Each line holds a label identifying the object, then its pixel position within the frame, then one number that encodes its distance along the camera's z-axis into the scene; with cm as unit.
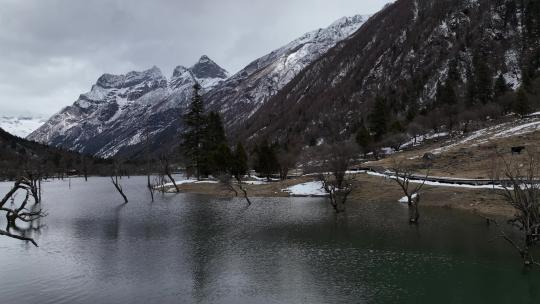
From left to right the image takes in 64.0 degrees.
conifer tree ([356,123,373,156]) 14675
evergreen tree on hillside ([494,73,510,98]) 17059
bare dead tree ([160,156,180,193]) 11950
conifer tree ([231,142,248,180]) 13125
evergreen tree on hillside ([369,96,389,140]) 15838
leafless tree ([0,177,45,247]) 2267
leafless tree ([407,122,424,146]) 14912
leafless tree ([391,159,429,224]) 5811
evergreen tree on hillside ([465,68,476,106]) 17212
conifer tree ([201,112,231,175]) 12962
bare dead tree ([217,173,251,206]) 9531
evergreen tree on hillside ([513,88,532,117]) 12938
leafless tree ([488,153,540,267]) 3753
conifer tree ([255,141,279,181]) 13362
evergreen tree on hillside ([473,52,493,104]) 17299
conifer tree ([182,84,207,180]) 13650
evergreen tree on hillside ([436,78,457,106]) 17712
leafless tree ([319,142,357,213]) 7579
